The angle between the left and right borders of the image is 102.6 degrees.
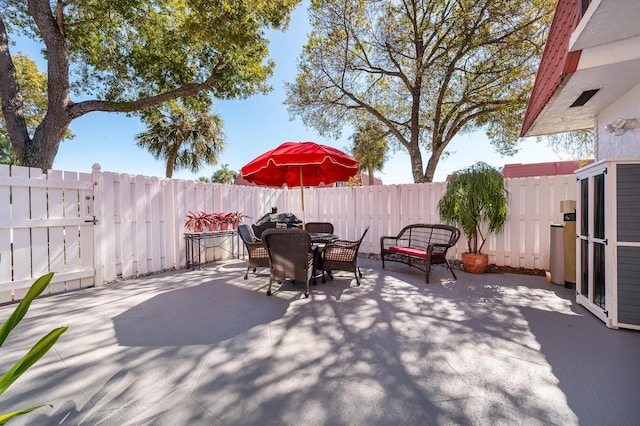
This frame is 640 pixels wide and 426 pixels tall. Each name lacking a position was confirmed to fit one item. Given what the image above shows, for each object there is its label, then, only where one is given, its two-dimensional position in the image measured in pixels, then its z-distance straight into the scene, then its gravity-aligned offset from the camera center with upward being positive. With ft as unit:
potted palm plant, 15.60 +0.40
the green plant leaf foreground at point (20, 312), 3.03 -1.21
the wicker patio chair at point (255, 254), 13.80 -2.31
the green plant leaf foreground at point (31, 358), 2.94 -1.74
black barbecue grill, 16.76 -0.74
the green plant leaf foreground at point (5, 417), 2.88 -2.34
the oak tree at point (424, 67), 22.02 +14.56
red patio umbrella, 11.92 +2.47
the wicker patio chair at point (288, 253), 11.43 -1.95
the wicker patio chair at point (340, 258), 13.48 -2.50
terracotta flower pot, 16.14 -3.34
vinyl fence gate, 11.11 -0.77
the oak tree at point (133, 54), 17.74 +13.37
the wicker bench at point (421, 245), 14.85 -2.46
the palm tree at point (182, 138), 42.45 +12.44
